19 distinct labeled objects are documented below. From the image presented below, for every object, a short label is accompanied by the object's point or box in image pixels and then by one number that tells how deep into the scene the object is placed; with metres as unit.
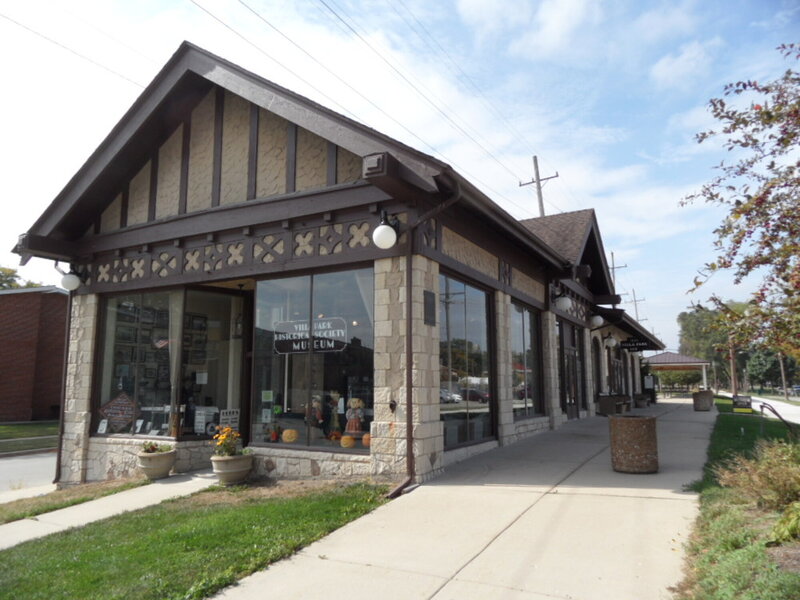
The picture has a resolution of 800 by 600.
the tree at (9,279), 41.81
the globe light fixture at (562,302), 13.83
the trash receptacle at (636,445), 7.37
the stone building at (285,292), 7.64
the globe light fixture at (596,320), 17.69
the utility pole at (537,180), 28.99
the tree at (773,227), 4.34
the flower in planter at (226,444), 8.23
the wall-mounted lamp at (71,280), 11.28
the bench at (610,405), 17.73
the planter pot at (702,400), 20.31
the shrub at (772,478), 4.72
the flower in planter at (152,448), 9.38
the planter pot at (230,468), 8.12
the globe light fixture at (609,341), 20.61
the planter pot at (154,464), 9.14
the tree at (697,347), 85.50
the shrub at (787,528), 3.88
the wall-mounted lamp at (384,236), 7.37
